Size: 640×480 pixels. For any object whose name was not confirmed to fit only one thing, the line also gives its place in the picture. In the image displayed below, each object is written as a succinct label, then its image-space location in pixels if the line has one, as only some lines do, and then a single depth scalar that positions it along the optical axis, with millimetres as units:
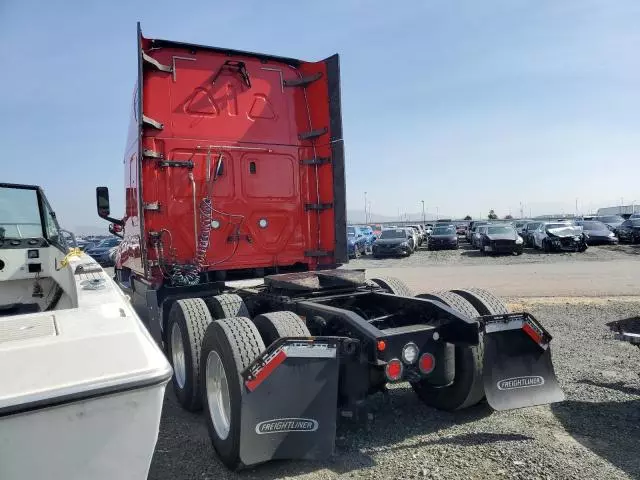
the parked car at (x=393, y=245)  26188
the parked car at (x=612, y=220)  33156
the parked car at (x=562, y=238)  23469
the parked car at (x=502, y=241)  23578
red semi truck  3377
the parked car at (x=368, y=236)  31750
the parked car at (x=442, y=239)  28938
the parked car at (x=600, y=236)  26625
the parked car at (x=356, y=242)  27203
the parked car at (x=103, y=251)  26270
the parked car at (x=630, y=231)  26844
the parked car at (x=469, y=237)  31916
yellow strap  3969
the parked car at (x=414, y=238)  29298
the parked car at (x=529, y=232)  27842
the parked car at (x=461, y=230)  46778
